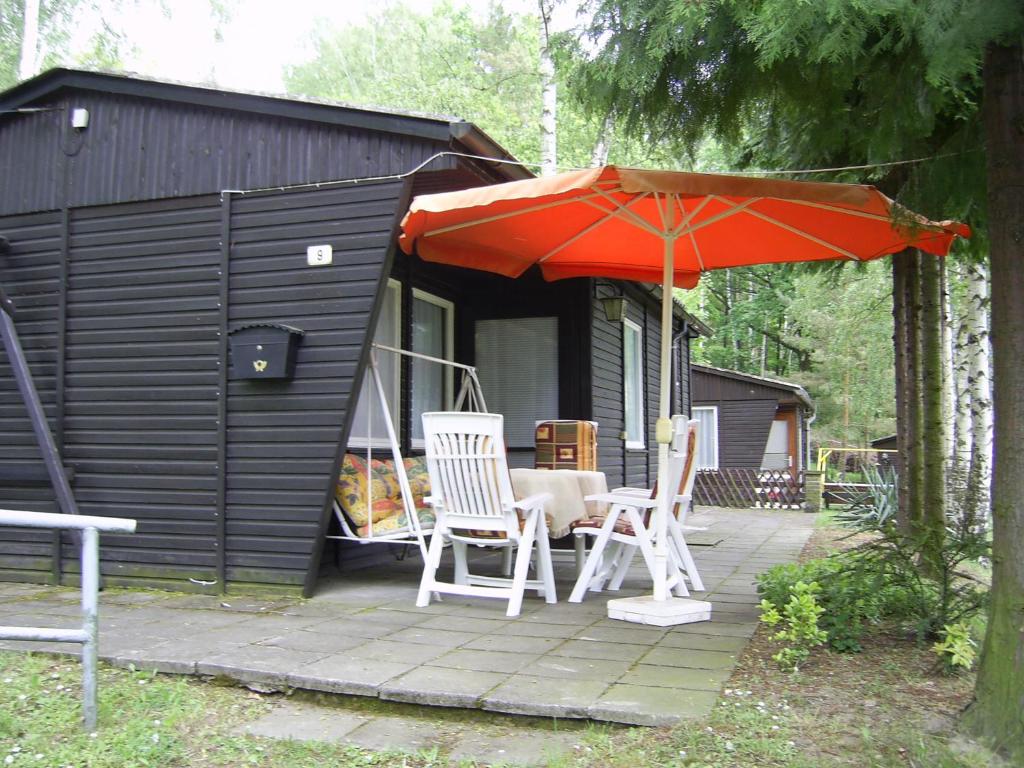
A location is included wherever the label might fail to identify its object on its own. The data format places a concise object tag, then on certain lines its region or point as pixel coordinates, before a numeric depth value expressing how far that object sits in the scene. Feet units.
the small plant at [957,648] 10.75
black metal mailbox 16.90
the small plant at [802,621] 11.79
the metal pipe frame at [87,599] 9.75
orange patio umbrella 12.78
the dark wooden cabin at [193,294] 16.98
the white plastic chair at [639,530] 15.58
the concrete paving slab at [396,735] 9.50
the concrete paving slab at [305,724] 9.82
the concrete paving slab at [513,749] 8.96
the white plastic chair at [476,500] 15.28
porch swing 17.30
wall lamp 26.56
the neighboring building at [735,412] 65.05
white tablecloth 17.28
